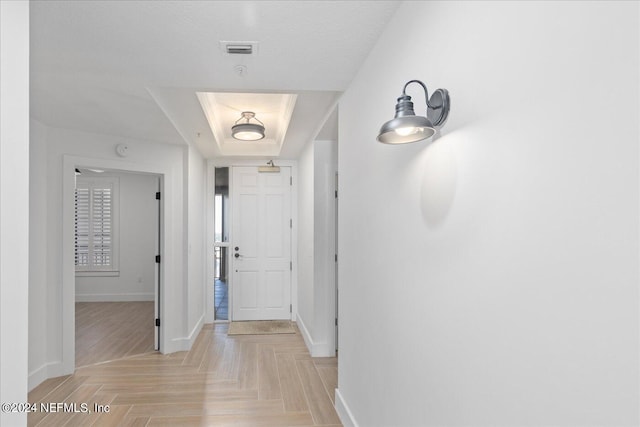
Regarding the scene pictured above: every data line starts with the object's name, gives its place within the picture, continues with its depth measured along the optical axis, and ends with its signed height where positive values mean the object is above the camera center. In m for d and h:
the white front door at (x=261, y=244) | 5.73 -0.39
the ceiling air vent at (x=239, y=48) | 2.02 +0.92
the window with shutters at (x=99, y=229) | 7.18 -0.20
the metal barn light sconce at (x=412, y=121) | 1.19 +0.30
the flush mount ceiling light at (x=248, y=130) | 4.02 +0.93
